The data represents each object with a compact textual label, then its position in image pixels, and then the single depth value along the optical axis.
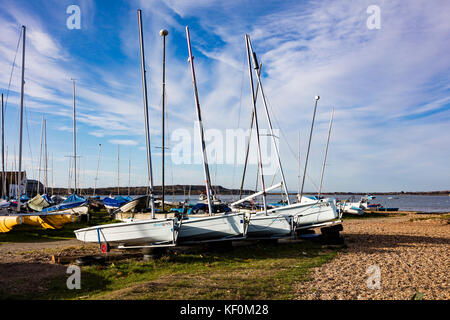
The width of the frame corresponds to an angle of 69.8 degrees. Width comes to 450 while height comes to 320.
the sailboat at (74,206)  28.48
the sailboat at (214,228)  13.79
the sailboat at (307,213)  17.40
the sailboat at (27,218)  20.00
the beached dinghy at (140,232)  12.81
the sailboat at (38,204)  33.31
